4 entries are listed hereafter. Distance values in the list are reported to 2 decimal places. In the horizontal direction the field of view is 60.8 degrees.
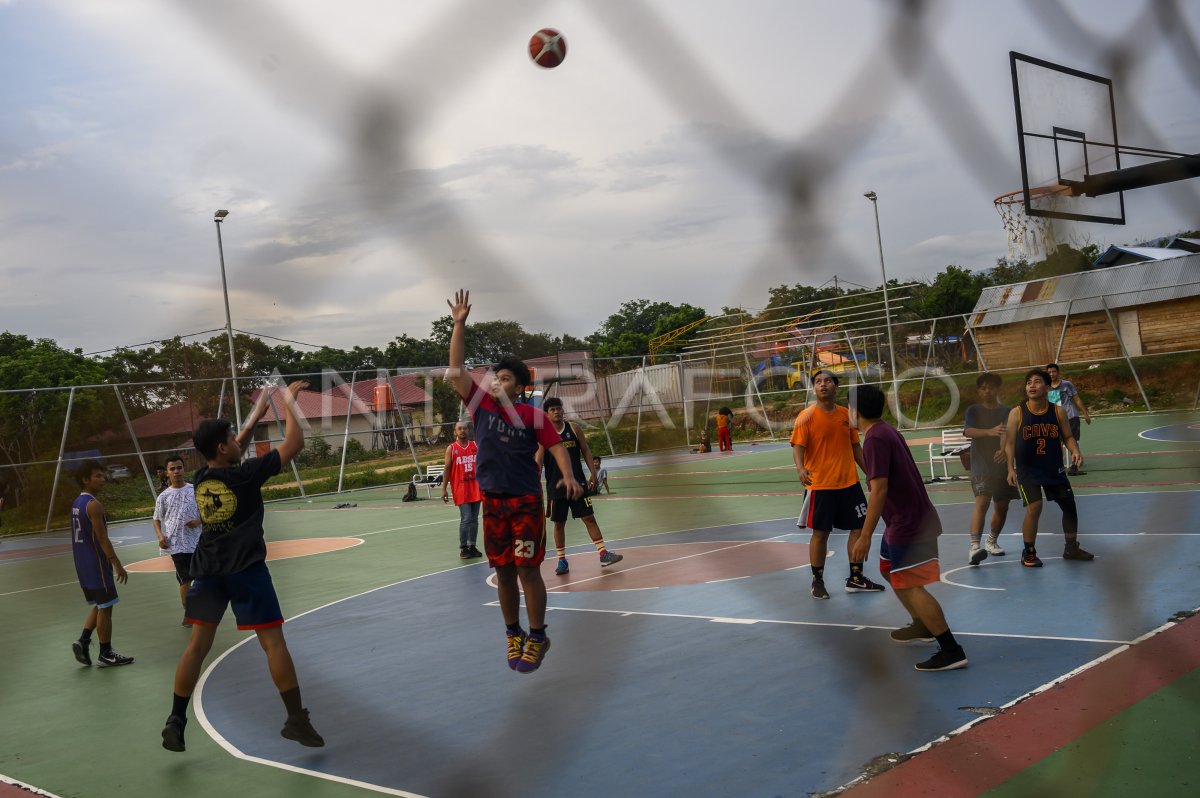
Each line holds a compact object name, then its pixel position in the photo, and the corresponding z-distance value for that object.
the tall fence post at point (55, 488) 22.01
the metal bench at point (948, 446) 18.56
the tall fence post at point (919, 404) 29.09
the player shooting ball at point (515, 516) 5.79
